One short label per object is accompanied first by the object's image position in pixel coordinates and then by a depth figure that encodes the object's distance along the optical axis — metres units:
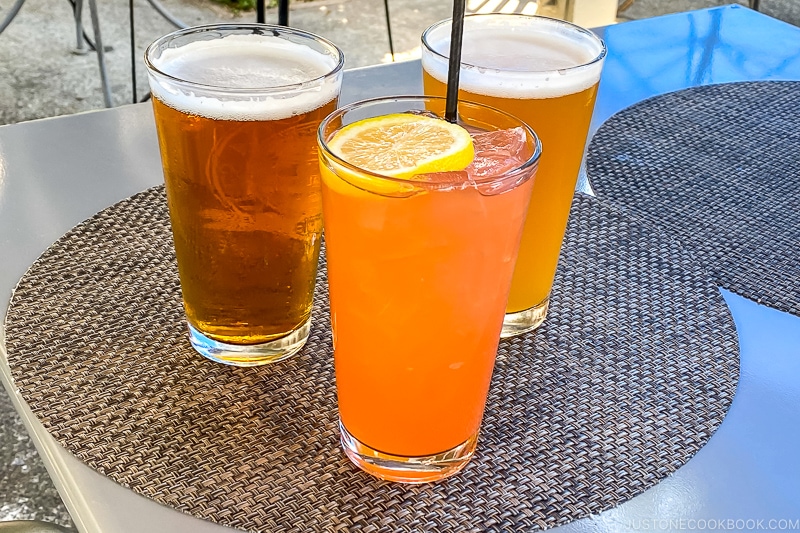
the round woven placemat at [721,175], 0.84
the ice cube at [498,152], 0.52
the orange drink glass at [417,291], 0.50
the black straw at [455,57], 0.55
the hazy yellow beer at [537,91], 0.65
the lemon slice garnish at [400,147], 0.50
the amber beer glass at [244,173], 0.60
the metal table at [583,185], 0.55
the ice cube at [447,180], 0.48
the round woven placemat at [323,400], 0.55
